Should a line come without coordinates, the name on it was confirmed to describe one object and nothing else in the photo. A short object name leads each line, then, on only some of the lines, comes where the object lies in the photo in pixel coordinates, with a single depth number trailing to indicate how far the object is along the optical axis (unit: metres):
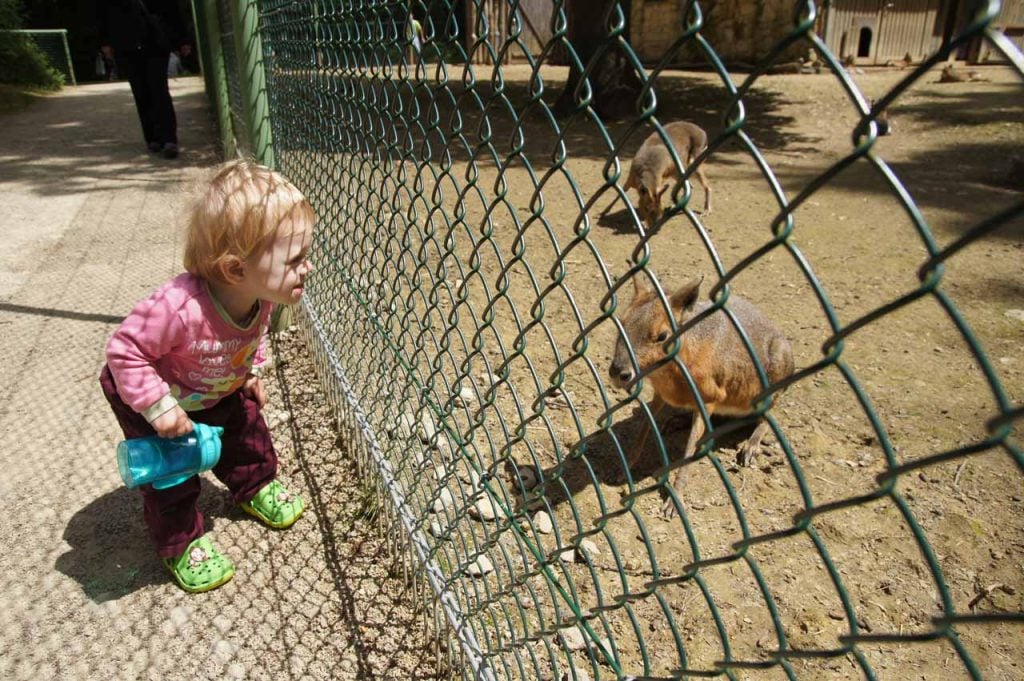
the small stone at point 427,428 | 2.88
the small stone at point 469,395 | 3.41
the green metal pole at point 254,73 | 3.56
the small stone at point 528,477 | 2.89
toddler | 1.84
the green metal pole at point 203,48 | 9.52
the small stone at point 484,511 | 2.66
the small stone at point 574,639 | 2.15
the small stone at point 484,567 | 2.32
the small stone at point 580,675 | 1.98
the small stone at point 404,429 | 2.41
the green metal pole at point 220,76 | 5.66
